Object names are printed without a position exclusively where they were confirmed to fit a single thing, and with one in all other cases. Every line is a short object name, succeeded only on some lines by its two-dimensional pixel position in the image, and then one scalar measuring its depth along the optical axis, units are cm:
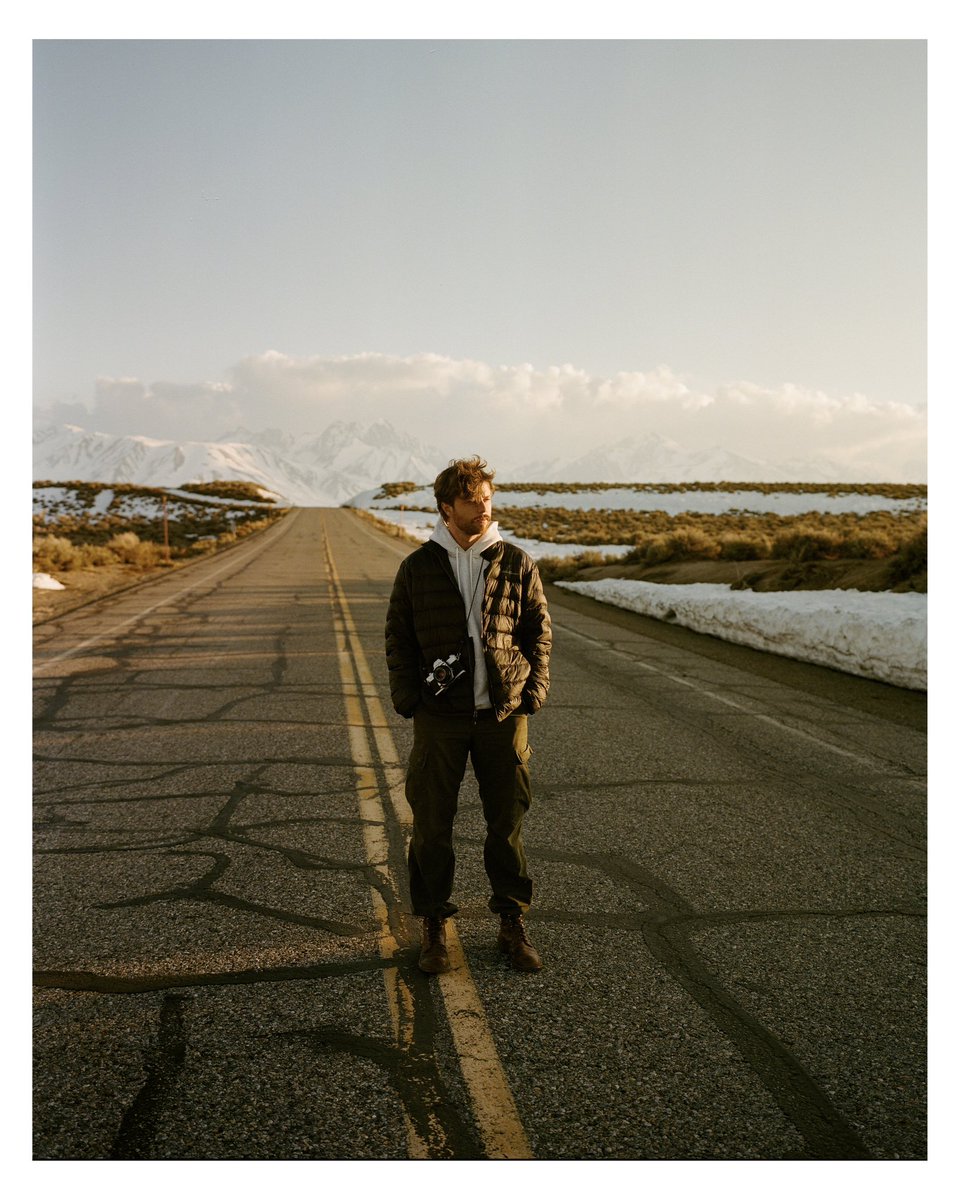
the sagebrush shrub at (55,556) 2286
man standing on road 340
